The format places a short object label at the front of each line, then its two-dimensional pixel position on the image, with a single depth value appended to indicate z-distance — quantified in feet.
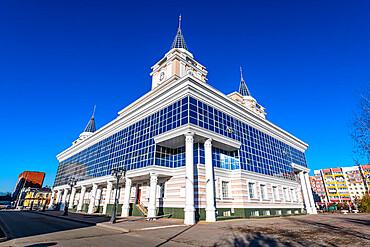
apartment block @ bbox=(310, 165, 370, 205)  311.88
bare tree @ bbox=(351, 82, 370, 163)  35.68
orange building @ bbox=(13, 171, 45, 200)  420.73
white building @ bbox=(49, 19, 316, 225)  71.92
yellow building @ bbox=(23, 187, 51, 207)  286.42
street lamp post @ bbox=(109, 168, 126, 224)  56.18
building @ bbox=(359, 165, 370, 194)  295.89
